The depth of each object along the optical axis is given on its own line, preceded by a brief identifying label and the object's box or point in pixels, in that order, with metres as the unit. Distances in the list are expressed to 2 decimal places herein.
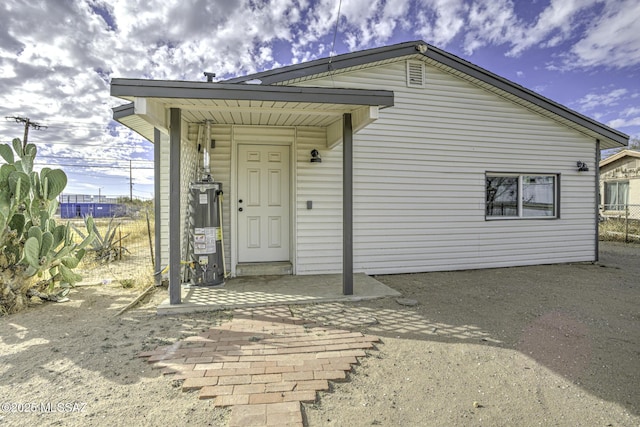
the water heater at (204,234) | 4.68
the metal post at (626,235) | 10.79
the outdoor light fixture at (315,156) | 5.39
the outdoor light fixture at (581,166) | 7.06
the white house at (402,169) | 5.16
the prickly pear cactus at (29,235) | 3.73
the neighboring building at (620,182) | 15.27
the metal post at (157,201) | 5.07
